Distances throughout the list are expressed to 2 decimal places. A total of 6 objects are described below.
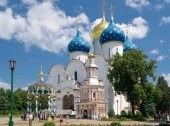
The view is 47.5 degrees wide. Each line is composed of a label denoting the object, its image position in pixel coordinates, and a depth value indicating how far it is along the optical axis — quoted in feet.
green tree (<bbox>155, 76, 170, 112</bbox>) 113.61
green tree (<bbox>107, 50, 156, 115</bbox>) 90.83
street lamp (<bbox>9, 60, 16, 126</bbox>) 34.37
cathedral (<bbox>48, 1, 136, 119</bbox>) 94.39
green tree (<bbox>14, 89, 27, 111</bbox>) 147.22
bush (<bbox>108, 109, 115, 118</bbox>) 95.93
